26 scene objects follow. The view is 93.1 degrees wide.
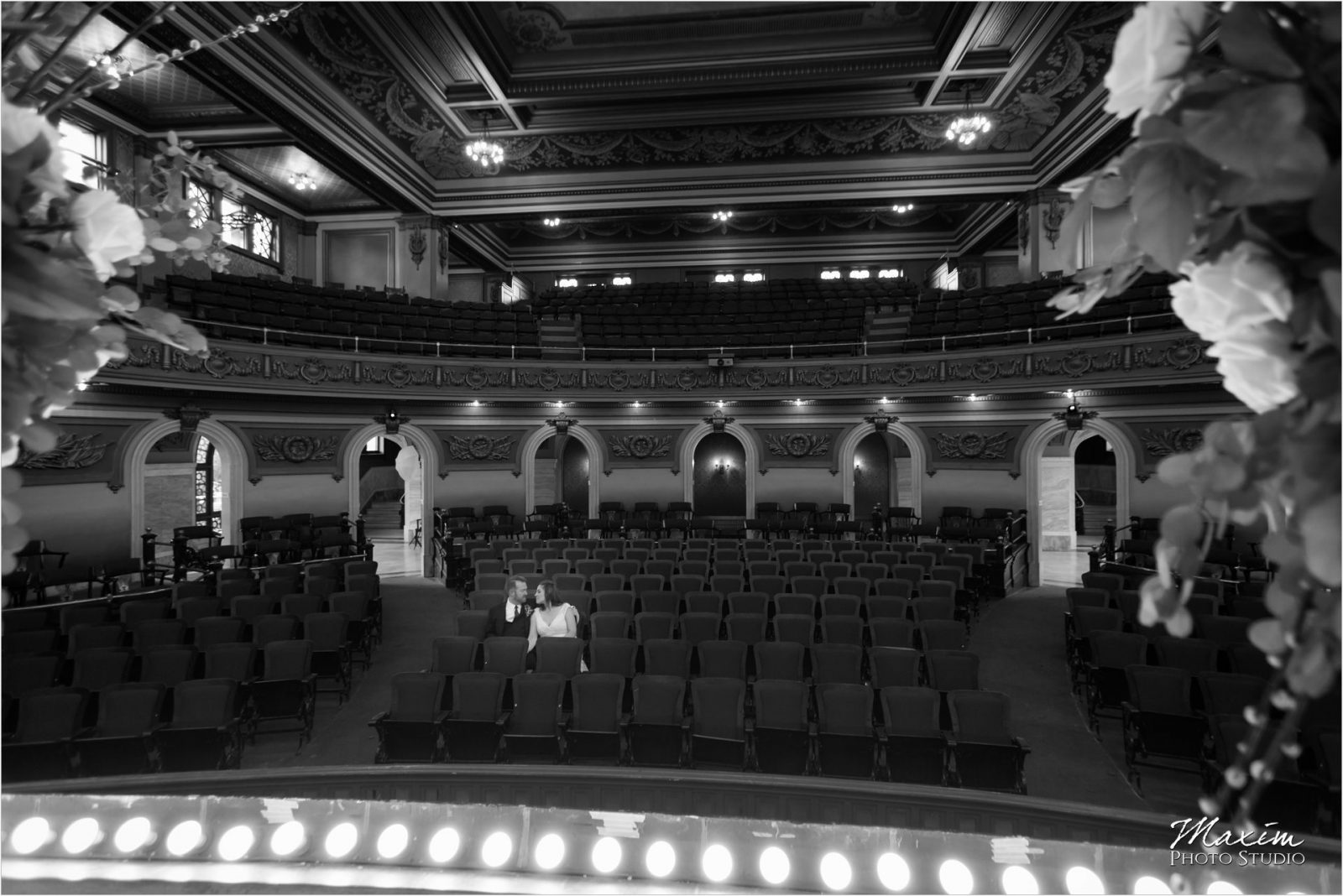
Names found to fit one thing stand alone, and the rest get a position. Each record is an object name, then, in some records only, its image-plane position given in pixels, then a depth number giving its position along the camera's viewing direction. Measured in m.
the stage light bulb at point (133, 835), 1.63
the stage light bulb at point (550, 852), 1.62
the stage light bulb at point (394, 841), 1.63
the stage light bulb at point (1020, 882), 1.52
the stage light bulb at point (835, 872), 1.57
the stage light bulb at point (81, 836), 1.61
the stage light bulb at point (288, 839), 1.65
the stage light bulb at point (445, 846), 1.63
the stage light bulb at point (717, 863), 1.58
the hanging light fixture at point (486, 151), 13.70
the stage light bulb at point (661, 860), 1.59
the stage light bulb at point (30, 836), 1.58
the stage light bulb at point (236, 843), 1.63
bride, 6.12
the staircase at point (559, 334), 16.25
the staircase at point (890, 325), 15.04
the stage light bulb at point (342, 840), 1.64
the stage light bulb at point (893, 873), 1.56
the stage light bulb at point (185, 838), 1.63
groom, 6.29
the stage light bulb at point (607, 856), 1.61
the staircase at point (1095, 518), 18.59
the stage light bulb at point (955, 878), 1.54
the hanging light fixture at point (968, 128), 12.22
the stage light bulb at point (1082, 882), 1.52
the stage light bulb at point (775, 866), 1.58
